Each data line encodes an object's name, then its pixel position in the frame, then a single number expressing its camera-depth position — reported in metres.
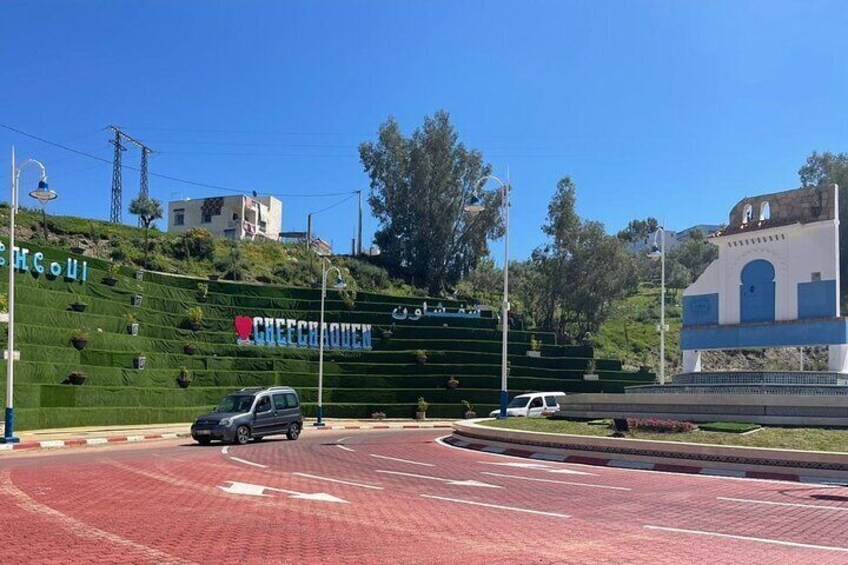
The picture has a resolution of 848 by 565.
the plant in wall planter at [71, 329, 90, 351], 31.44
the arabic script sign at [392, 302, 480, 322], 48.44
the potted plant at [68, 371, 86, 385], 30.03
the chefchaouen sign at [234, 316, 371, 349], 42.72
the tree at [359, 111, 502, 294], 63.97
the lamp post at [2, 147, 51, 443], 22.70
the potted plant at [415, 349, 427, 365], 45.22
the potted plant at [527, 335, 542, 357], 46.53
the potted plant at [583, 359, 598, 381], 45.88
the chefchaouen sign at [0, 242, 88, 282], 31.02
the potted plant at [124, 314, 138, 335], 35.62
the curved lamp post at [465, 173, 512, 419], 26.19
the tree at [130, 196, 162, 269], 62.47
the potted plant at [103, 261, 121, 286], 36.06
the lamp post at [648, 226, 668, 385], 33.89
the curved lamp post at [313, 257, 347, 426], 34.38
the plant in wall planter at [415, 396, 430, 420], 41.94
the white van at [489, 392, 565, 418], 32.66
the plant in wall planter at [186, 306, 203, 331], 40.19
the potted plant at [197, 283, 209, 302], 41.91
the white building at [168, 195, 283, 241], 82.74
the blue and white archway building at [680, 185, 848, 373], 25.86
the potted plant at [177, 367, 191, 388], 36.16
